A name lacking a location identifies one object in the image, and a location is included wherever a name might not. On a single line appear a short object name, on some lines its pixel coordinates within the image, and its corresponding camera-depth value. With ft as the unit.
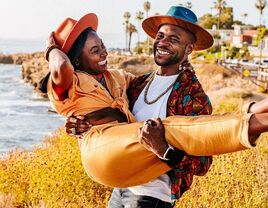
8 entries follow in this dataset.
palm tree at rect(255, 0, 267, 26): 152.69
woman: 6.53
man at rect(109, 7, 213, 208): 7.98
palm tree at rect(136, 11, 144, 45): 241.54
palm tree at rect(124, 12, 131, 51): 258.82
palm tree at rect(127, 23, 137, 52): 254.91
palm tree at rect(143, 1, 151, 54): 247.14
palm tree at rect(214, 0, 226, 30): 225.02
